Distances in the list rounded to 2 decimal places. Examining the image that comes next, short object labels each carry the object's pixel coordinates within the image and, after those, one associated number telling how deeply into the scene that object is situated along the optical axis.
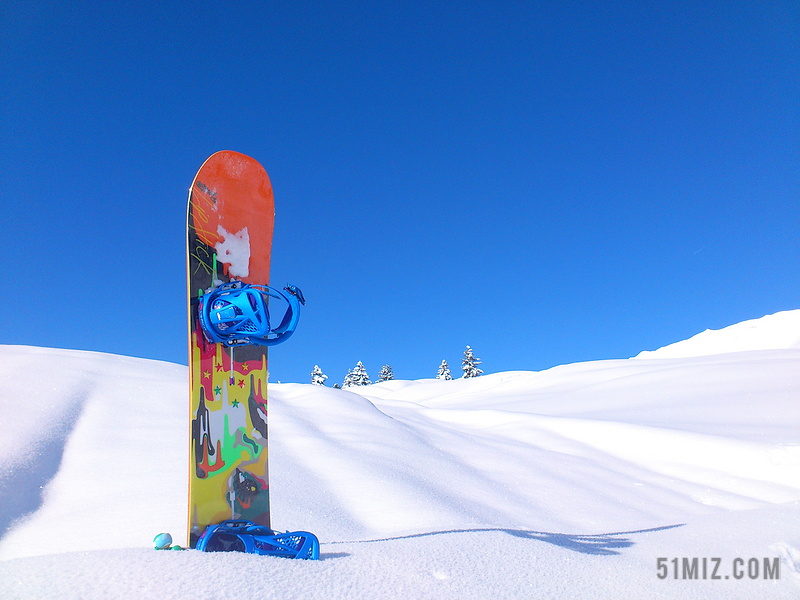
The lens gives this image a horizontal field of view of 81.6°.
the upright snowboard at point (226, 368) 3.11
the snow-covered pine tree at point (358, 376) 44.47
